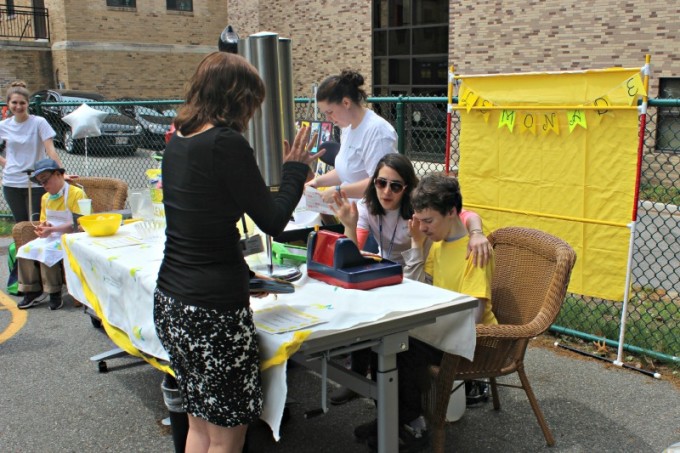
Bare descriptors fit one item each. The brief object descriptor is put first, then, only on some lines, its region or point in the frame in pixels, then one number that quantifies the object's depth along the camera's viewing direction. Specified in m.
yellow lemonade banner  4.12
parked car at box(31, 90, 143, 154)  15.08
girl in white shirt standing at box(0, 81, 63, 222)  6.54
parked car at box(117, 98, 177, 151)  14.32
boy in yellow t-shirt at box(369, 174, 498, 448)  3.12
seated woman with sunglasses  3.41
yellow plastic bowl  4.13
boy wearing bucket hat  5.39
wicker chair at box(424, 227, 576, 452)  3.05
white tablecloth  2.46
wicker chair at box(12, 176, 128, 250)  6.14
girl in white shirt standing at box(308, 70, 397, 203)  4.07
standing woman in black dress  2.22
